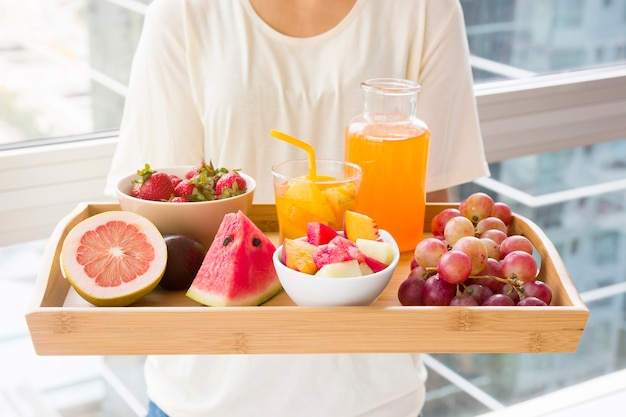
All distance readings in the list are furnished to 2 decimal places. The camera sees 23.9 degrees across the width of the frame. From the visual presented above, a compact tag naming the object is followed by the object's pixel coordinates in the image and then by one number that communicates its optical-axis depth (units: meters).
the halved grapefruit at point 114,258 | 1.40
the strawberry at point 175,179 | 1.51
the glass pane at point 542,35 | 2.80
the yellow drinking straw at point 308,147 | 1.45
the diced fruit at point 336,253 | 1.36
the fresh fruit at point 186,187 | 1.48
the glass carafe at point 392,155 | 1.49
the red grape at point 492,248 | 1.46
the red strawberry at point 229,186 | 1.49
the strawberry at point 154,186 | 1.48
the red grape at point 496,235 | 1.50
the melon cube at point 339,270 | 1.36
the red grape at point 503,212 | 1.57
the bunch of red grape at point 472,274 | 1.39
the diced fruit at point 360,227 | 1.42
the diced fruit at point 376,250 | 1.40
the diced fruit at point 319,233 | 1.40
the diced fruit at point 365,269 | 1.38
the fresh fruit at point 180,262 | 1.43
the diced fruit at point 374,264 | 1.39
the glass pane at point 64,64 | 2.09
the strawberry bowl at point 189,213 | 1.46
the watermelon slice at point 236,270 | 1.39
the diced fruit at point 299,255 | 1.37
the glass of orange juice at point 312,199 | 1.46
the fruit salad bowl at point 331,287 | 1.36
